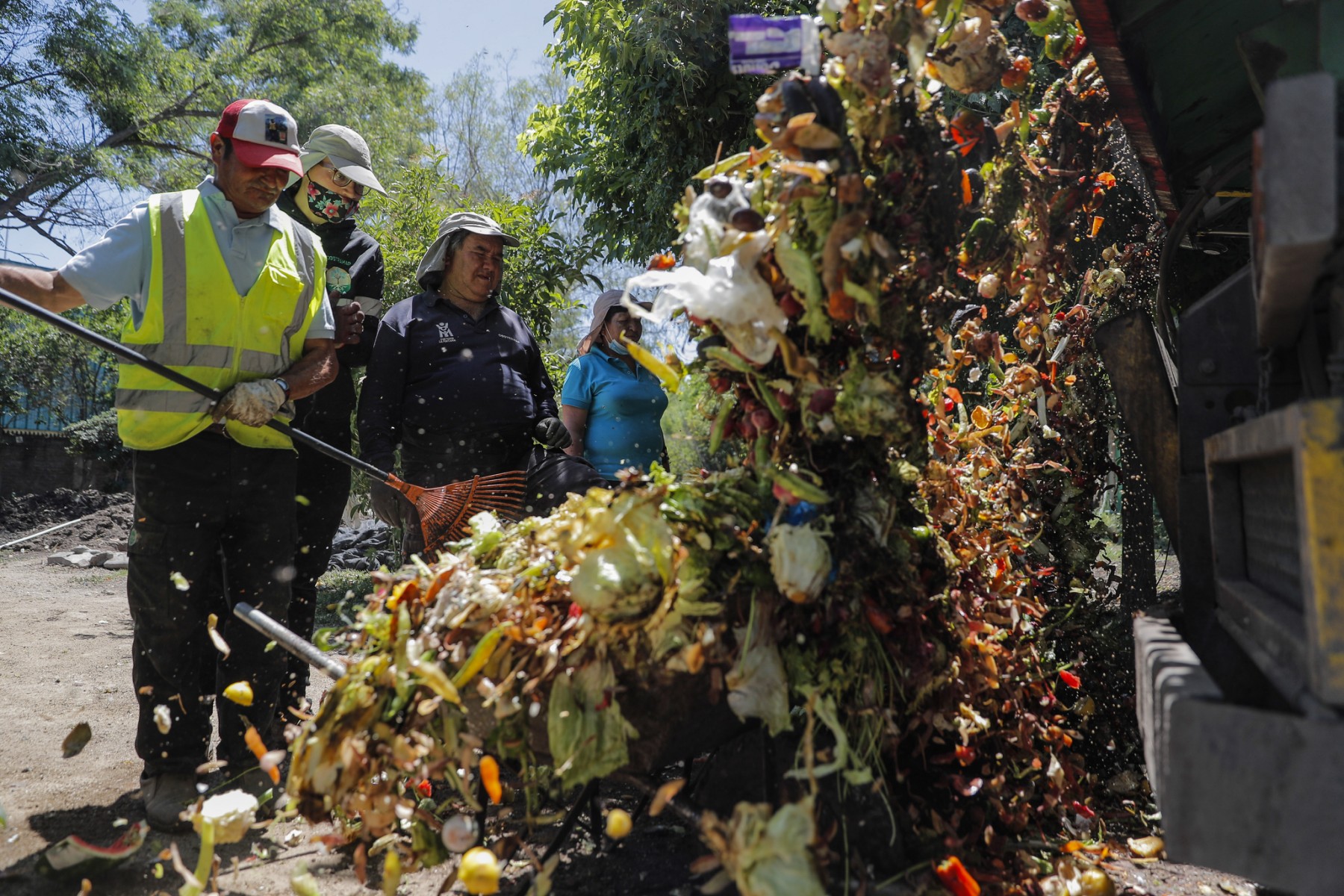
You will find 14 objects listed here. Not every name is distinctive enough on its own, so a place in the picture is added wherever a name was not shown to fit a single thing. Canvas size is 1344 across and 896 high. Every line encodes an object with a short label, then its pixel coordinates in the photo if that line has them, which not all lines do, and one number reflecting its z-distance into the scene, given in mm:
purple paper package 1930
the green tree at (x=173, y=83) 12742
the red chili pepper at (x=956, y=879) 1934
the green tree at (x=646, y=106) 6246
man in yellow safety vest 2992
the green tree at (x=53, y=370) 16672
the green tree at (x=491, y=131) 22219
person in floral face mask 3807
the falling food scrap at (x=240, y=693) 2193
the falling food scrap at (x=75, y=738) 2703
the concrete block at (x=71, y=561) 9859
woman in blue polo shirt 4395
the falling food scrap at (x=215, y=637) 2242
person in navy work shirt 3771
